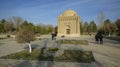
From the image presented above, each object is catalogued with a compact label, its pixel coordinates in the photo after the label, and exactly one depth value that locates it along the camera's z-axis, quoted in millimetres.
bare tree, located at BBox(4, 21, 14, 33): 38283
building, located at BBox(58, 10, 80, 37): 31960
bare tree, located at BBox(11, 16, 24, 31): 41661
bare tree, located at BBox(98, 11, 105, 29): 34302
